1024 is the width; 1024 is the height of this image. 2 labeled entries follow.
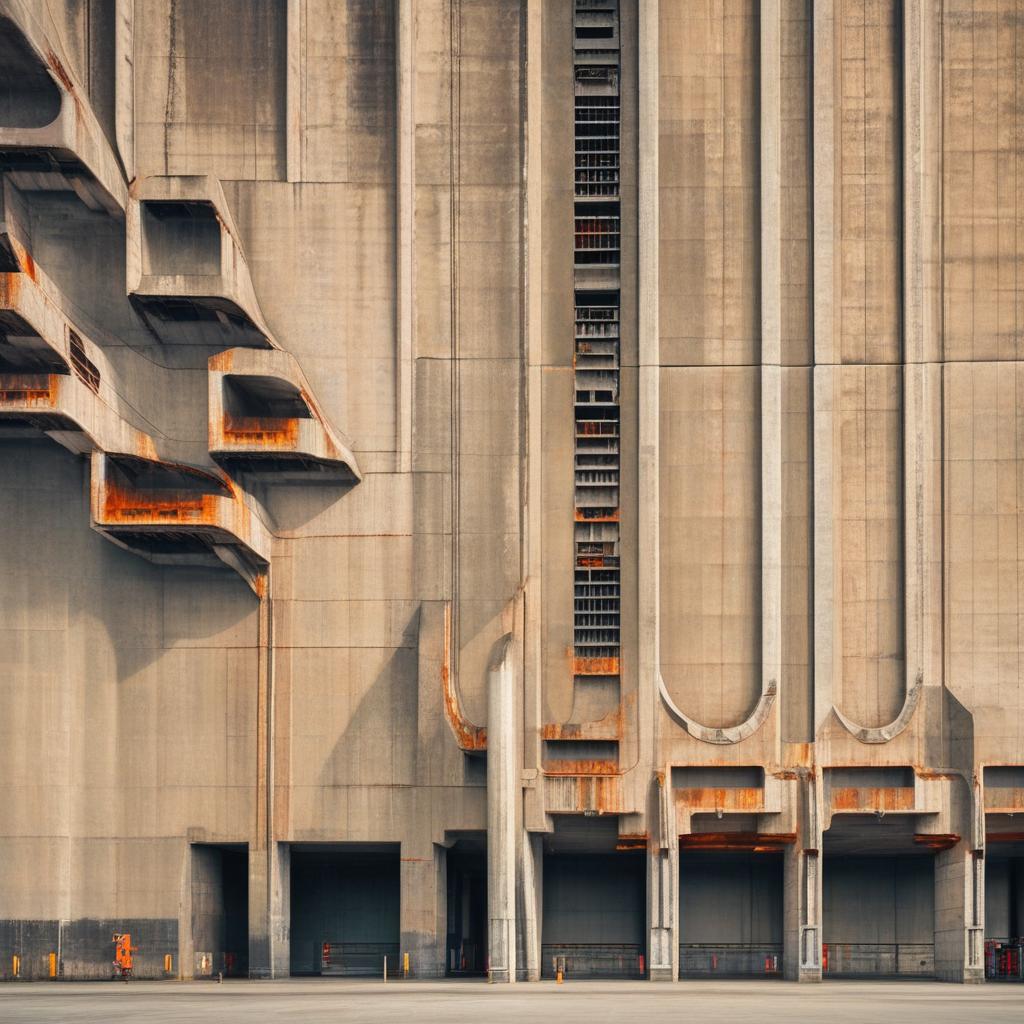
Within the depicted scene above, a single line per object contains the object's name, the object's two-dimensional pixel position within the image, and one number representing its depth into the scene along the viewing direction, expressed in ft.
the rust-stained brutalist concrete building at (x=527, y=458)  196.44
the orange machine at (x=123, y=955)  188.96
